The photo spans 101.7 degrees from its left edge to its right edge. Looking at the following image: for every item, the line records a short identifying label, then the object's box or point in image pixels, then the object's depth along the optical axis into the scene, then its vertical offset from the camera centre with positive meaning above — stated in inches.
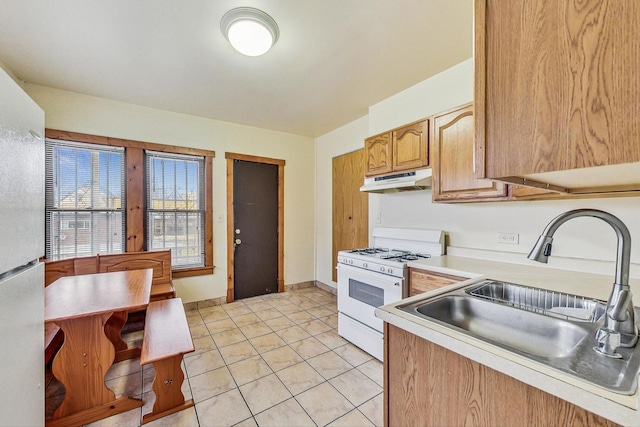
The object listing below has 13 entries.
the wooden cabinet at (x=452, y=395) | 26.6 -21.9
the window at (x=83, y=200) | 111.1 +5.5
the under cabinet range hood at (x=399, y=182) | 92.0 +11.4
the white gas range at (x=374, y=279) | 87.0 -23.8
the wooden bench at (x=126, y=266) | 107.1 -24.0
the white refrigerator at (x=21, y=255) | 29.0 -5.5
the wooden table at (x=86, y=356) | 64.6 -37.5
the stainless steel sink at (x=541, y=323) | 26.8 -16.5
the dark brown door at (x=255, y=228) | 155.8 -9.9
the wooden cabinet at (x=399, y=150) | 94.2 +24.7
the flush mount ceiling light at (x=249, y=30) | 69.2 +51.1
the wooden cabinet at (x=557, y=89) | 17.9 +9.7
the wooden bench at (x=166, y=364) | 66.2 -40.1
